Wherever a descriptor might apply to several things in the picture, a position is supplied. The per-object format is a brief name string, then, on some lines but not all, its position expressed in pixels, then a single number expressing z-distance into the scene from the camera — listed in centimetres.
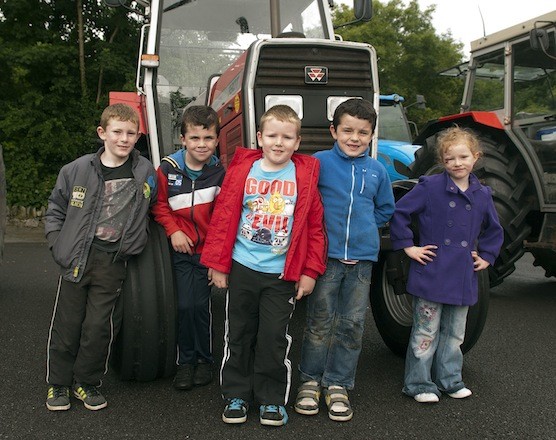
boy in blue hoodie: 287
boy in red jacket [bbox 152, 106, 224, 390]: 311
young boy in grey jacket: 285
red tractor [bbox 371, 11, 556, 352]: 488
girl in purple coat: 301
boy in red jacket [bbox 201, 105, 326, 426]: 277
